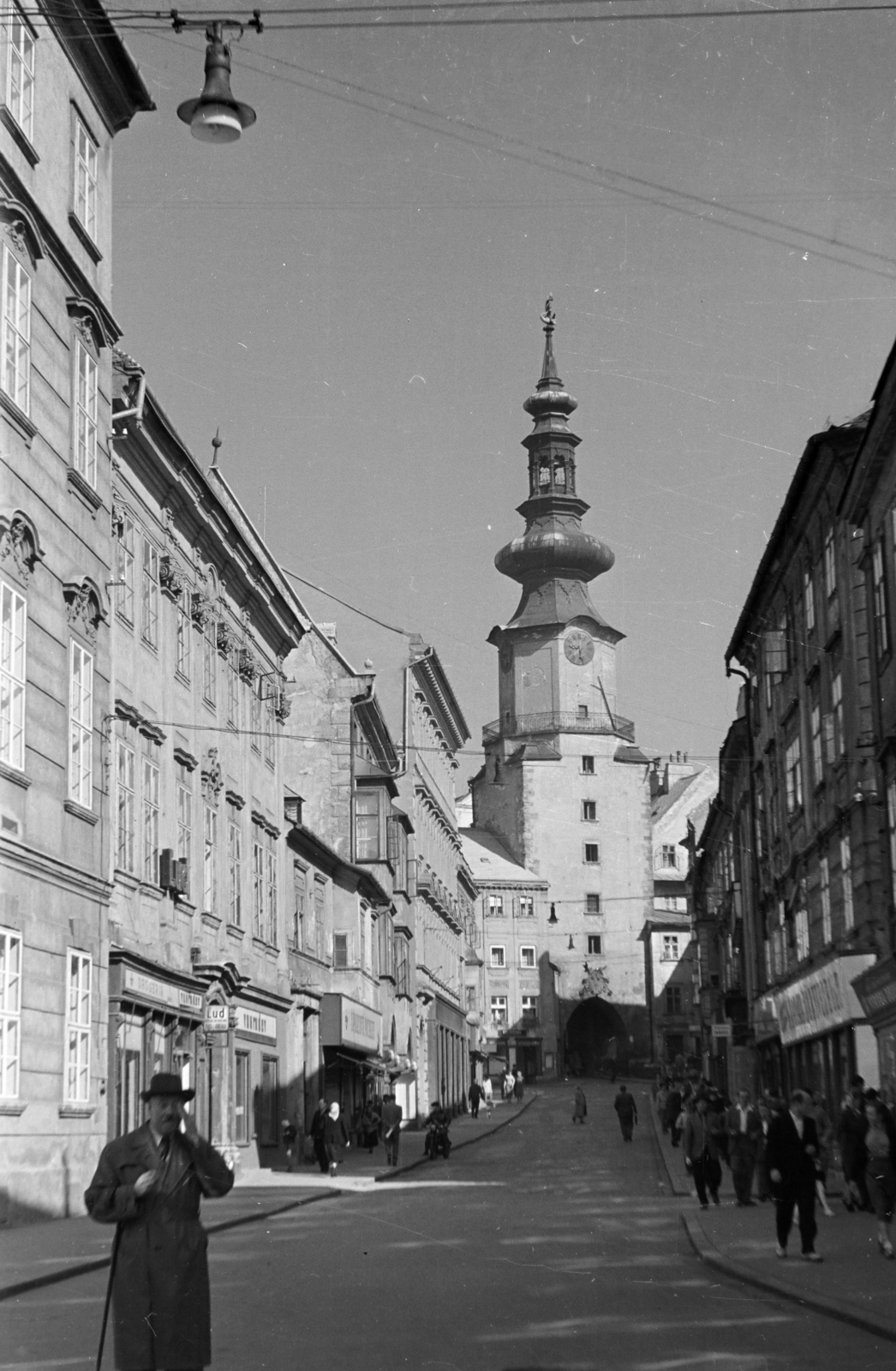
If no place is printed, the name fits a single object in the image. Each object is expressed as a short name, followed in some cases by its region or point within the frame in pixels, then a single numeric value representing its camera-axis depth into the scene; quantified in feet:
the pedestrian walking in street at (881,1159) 65.31
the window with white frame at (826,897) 115.55
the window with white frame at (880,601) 94.89
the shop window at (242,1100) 117.60
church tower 386.11
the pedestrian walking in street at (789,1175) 57.21
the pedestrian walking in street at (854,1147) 75.00
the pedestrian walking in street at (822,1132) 71.07
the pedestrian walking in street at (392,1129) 133.90
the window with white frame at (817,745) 117.29
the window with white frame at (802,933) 127.34
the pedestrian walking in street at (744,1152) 84.94
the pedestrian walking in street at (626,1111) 159.22
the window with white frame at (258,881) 128.06
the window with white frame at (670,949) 390.01
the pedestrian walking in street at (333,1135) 121.08
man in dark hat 27.58
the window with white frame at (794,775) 128.36
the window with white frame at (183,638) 107.65
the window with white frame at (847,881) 106.01
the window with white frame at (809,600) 120.47
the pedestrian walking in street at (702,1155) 83.10
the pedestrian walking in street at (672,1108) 152.35
